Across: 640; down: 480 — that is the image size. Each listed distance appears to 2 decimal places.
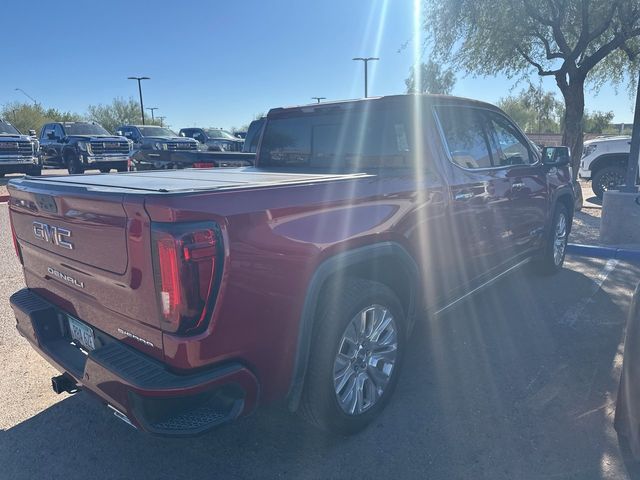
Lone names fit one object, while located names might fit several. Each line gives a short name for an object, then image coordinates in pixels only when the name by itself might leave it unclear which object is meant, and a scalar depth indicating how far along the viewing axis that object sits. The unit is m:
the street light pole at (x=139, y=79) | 40.53
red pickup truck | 1.95
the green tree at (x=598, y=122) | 42.22
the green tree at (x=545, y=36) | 9.52
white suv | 10.82
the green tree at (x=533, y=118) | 41.33
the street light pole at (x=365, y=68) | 31.40
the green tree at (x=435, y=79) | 13.01
